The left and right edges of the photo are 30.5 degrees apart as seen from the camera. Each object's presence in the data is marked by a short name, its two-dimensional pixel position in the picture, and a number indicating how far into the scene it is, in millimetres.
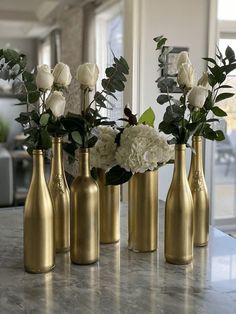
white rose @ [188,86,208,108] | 1124
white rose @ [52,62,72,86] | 1202
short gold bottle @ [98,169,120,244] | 1329
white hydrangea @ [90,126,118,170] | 1246
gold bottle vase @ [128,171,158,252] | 1248
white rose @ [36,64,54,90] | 1102
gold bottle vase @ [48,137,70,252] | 1241
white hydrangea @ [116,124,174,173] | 1161
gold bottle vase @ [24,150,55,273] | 1084
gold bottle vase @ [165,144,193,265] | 1154
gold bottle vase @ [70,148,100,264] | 1135
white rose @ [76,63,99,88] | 1152
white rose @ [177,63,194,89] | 1146
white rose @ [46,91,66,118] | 1053
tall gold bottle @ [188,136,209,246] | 1296
